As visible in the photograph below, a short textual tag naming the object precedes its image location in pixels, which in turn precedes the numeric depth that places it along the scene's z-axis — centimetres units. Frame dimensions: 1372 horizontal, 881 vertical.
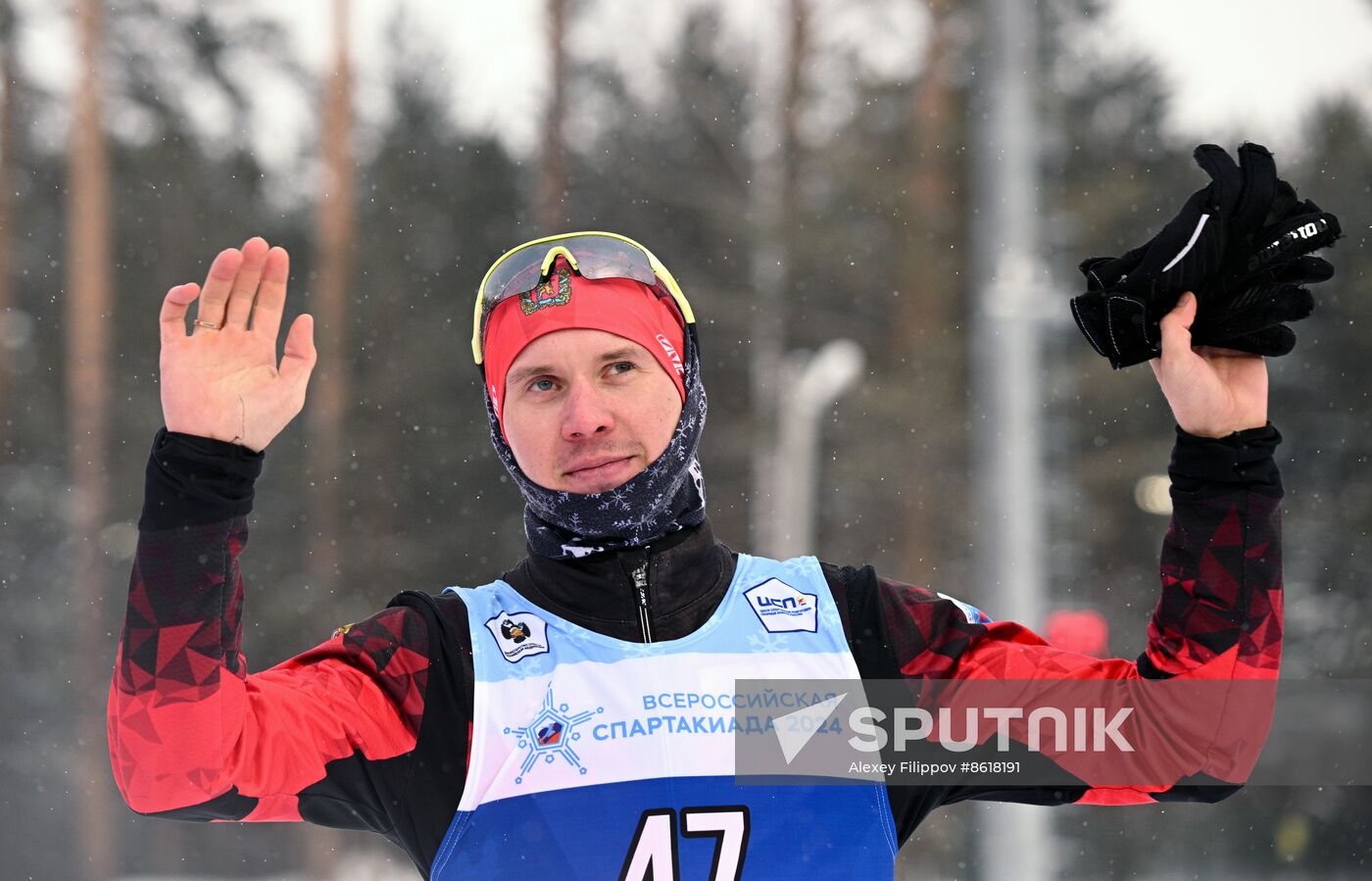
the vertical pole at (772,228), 1777
